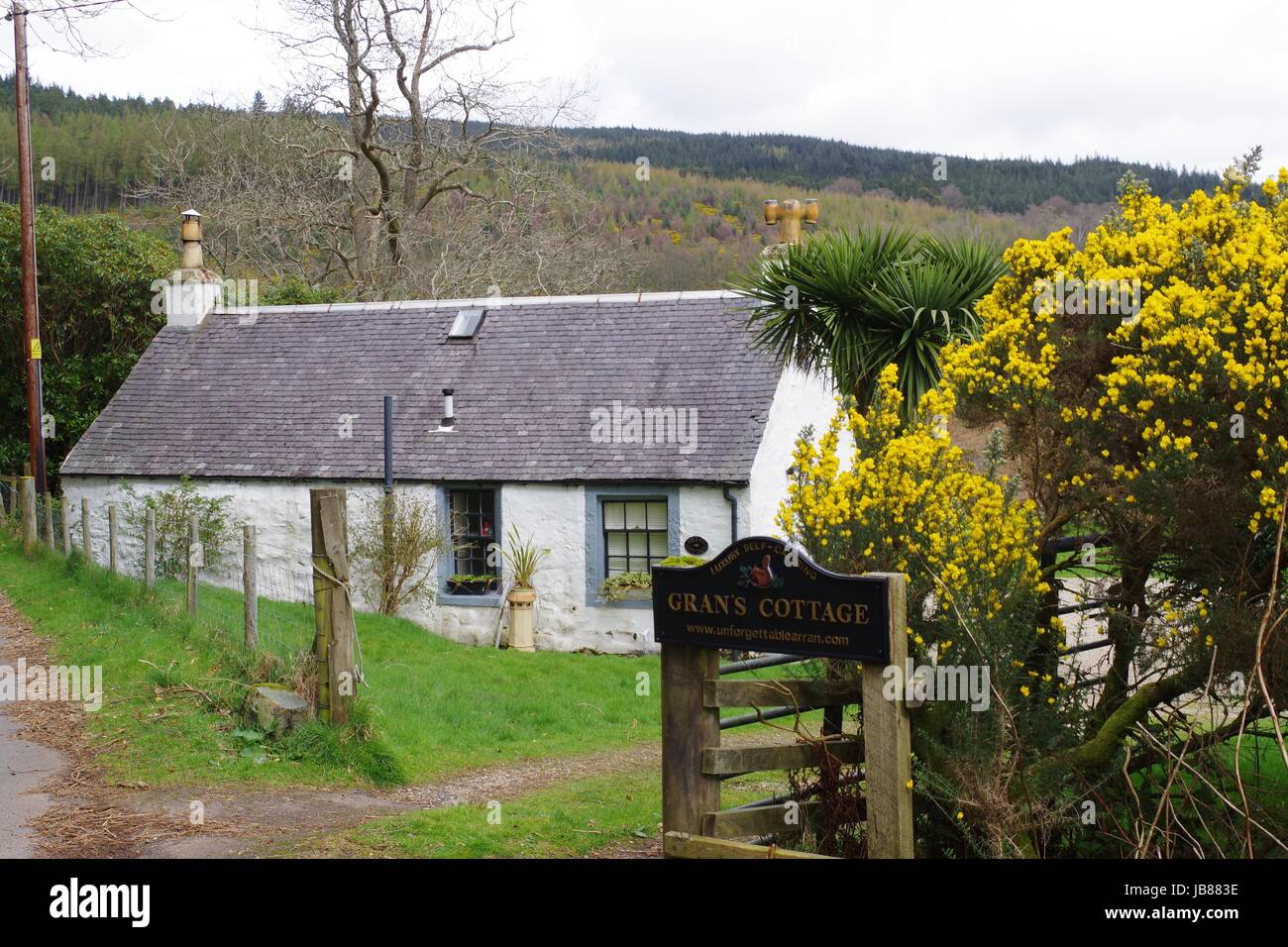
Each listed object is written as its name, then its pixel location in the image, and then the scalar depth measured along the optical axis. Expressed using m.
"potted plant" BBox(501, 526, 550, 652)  17.56
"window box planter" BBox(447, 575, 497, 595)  18.20
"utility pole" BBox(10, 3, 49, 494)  19.30
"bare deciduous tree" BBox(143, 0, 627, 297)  33.19
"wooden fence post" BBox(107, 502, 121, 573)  14.89
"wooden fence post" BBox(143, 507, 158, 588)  13.58
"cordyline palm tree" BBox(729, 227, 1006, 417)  10.98
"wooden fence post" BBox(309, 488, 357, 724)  9.68
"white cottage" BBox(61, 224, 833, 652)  17.48
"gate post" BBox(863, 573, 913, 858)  6.18
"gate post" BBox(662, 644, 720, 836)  6.88
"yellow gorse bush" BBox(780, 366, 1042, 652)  6.79
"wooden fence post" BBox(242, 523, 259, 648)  10.94
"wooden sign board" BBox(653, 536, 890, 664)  6.11
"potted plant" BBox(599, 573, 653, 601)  17.28
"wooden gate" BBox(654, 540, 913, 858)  6.83
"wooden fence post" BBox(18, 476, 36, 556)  18.11
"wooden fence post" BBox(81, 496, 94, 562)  16.14
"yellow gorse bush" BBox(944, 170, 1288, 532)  6.32
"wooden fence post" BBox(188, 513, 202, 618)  12.55
